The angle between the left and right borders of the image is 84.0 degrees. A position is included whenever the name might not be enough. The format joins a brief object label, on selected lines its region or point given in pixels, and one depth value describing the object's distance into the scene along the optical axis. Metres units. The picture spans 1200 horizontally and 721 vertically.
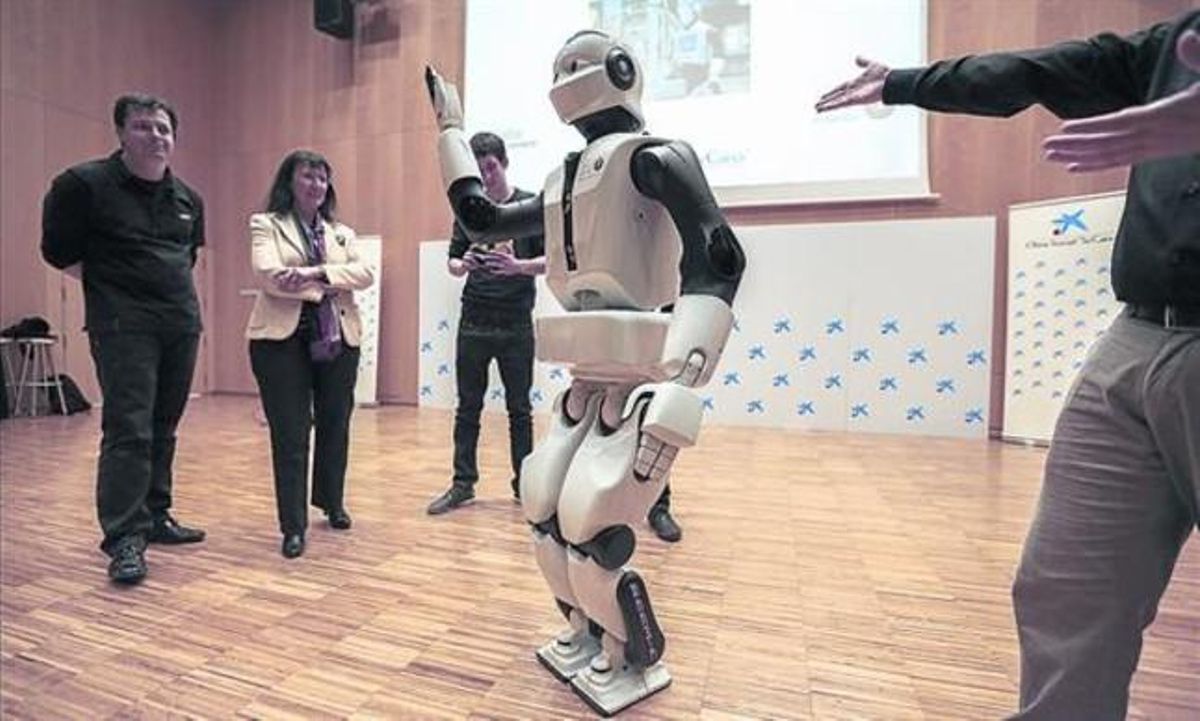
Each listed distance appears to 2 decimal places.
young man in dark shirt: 2.66
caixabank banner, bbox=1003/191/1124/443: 4.09
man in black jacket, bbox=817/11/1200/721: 0.81
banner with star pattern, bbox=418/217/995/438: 4.57
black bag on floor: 5.60
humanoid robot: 1.20
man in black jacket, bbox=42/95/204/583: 2.00
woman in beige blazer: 2.18
